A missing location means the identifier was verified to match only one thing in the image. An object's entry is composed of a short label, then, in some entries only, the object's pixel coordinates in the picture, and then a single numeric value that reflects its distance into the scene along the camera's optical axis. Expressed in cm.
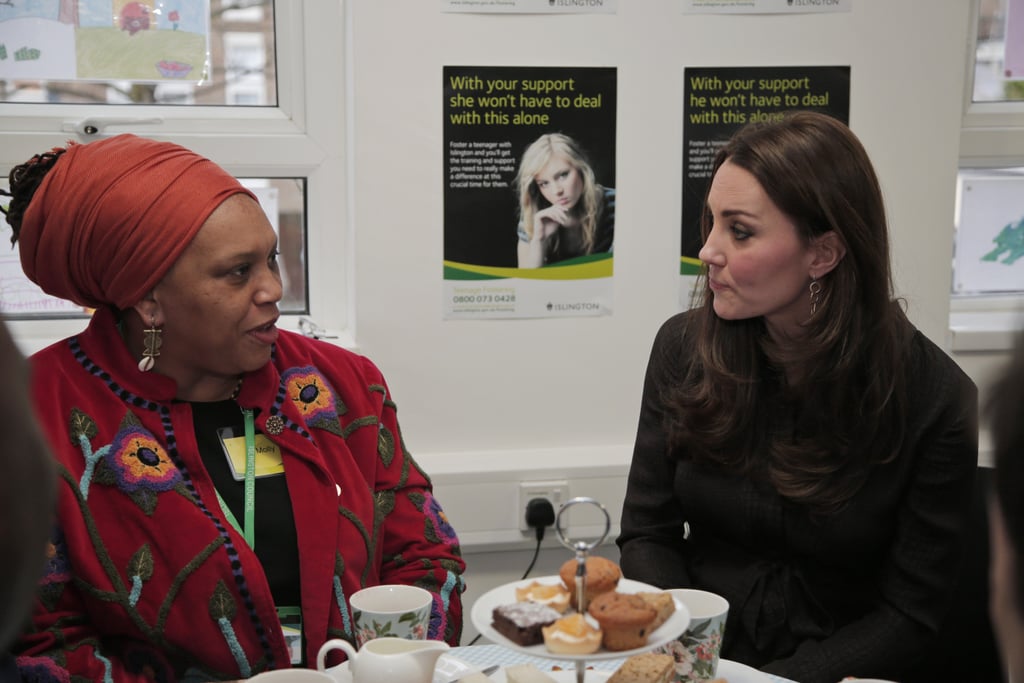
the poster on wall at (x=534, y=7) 234
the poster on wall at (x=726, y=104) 248
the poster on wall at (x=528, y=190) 239
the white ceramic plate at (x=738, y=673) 138
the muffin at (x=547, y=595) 102
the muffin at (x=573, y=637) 96
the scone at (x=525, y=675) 121
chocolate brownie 98
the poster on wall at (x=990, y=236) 289
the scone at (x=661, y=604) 102
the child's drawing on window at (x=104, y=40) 238
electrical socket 244
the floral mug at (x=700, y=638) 126
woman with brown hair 174
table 143
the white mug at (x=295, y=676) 119
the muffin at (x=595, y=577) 103
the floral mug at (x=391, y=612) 130
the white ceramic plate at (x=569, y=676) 133
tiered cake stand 97
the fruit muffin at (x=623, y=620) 97
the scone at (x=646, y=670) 121
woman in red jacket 156
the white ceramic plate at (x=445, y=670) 137
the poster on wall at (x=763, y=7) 244
